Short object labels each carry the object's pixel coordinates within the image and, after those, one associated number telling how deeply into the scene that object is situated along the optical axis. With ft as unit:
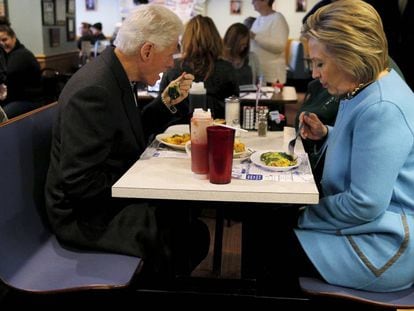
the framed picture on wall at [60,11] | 20.20
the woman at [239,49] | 13.49
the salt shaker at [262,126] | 6.93
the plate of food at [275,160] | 5.16
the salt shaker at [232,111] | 7.41
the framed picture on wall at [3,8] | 16.59
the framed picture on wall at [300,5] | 31.78
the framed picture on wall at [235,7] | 32.42
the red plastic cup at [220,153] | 4.49
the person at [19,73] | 14.15
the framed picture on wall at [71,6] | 21.38
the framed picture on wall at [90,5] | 33.91
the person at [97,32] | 25.48
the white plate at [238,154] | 5.59
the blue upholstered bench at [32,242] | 4.69
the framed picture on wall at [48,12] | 18.98
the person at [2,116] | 8.04
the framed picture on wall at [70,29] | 21.53
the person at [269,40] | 15.05
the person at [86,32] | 24.65
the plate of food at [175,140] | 6.03
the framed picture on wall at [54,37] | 19.80
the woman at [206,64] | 10.61
